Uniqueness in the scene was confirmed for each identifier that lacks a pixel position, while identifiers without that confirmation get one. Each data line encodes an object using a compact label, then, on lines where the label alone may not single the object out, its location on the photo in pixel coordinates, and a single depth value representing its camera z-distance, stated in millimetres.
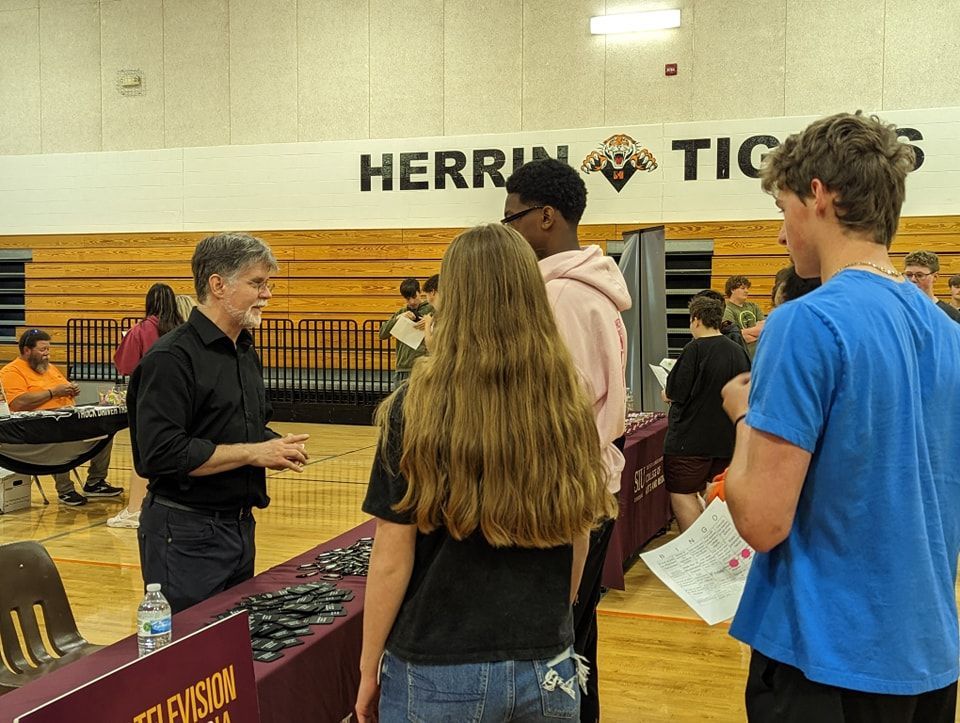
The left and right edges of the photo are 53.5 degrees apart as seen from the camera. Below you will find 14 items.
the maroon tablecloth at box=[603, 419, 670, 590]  5035
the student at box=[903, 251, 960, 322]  5406
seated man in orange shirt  7172
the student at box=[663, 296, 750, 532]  5434
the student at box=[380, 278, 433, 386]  10133
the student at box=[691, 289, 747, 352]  5862
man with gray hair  2646
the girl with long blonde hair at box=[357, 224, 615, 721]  1580
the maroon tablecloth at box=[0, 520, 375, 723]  1849
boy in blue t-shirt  1304
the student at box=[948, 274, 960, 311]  8984
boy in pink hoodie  2383
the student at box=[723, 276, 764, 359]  9555
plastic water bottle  1975
